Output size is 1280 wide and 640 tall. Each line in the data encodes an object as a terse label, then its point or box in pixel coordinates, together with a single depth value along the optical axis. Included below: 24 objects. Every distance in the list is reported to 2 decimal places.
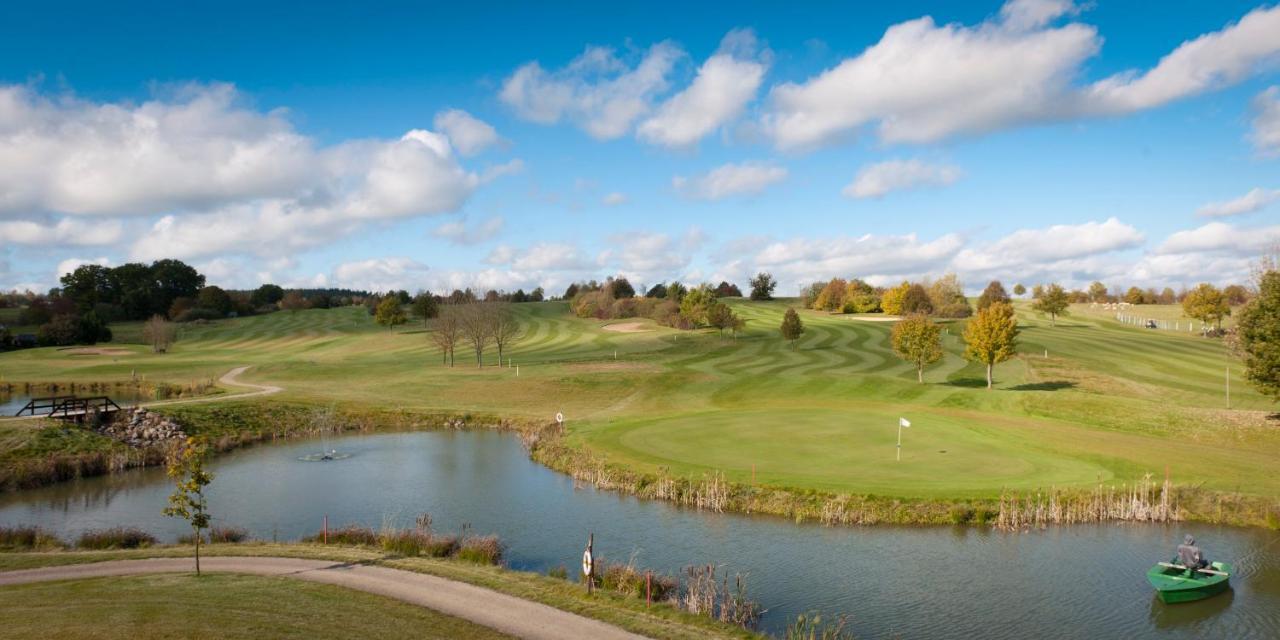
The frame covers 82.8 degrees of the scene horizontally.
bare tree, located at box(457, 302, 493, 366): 78.69
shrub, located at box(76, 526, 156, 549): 25.67
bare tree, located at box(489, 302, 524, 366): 79.25
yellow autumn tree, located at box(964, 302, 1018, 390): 58.09
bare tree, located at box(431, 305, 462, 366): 80.06
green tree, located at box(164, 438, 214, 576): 19.97
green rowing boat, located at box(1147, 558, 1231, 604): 21.66
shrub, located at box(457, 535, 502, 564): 24.30
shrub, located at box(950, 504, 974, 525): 28.58
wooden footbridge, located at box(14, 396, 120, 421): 44.94
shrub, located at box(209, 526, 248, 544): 26.44
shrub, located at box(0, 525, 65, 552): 25.34
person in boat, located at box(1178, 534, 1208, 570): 22.17
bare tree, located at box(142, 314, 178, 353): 97.56
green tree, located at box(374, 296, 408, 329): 112.69
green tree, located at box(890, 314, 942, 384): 60.84
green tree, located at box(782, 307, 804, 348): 81.44
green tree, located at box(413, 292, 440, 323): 112.50
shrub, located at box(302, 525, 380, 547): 26.02
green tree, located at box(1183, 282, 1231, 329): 96.44
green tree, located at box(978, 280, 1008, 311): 114.64
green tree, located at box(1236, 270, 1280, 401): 41.44
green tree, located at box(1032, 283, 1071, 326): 107.88
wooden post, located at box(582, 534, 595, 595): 20.28
